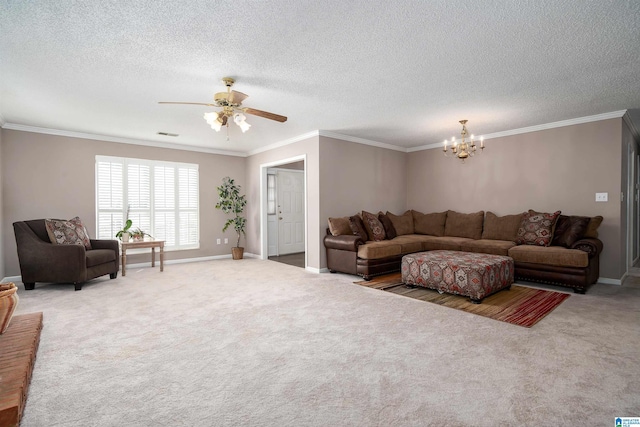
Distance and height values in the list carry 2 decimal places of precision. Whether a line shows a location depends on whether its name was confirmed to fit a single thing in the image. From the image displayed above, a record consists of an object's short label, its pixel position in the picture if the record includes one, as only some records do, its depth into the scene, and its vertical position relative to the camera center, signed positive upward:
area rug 3.33 -1.09
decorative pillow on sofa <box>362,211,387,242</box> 5.88 -0.30
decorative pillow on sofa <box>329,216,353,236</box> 5.68 -0.28
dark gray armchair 4.50 -0.67
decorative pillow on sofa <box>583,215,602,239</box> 4.73 -0.26
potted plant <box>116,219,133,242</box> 5.77 -0.37
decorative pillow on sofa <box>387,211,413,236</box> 6.71 -0.26
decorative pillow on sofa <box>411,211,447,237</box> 6.64 -0.27
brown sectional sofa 4.34 -0.53
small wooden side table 5.48 -0.59
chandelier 5.10 +1.00
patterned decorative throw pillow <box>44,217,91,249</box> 4.74 -0.29
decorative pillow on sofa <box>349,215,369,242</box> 5.65 -0.29
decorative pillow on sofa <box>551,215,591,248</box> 4.58 -0.30
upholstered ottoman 3.82 -0.79
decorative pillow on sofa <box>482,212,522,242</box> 5.53 -0.30
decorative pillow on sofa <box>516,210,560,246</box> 4.89 -0.30
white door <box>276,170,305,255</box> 8.17 +0.01
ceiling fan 3.34 +1.10
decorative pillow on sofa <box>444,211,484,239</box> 6.11 -0.29
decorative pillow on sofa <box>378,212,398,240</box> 6.25 -0.30
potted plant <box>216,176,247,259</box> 7.35 +0.16
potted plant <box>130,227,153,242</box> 5.97 -0.43
